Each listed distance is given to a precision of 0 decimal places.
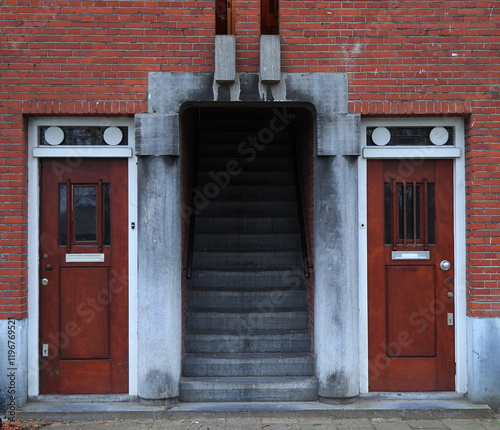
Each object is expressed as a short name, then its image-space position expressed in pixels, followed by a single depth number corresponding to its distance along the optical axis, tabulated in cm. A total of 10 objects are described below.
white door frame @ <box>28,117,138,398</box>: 596
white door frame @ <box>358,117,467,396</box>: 610
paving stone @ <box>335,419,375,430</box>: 546
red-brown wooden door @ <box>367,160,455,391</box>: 614
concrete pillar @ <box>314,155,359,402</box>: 588
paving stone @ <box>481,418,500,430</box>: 550
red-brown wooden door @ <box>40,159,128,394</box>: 604
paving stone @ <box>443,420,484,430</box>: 548
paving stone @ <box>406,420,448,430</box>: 551
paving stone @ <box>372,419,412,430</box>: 546
